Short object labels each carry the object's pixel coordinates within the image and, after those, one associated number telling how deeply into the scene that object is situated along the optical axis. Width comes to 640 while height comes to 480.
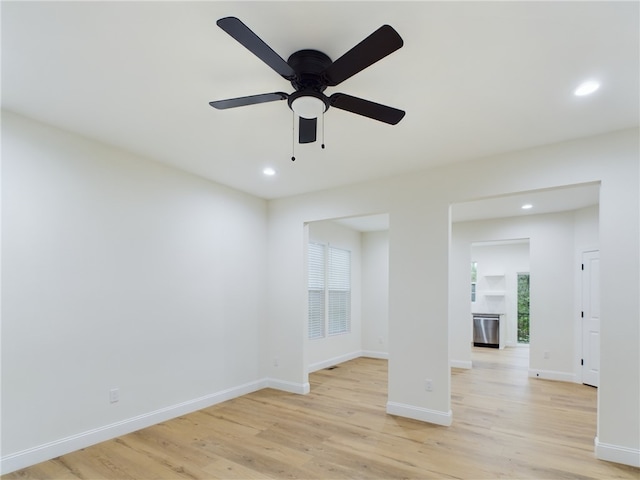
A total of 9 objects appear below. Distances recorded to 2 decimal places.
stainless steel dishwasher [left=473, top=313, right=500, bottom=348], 9.45
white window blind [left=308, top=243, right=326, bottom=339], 6.57
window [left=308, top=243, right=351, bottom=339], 6.62
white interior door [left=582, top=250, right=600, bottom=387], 5.45
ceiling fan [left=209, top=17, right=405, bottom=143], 1.75
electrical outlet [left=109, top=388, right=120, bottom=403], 3.50
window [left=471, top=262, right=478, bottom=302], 10.41
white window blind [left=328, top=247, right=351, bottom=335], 7.12
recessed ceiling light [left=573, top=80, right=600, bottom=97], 2.44
